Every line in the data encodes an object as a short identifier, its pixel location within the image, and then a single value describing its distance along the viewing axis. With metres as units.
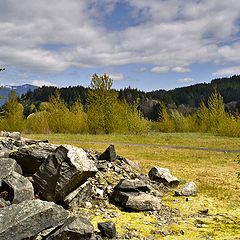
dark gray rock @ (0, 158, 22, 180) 10.66
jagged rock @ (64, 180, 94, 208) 10.75
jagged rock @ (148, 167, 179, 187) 14.05
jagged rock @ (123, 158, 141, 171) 15.73
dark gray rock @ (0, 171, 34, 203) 9.91
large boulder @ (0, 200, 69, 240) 7.30
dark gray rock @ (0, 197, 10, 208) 9.29
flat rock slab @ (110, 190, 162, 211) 10.88
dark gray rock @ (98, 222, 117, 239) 8.55
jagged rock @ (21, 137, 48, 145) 17.86
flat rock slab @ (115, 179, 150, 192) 11.70
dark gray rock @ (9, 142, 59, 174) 12.33
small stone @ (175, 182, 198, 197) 12.96
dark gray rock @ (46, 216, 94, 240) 7.71
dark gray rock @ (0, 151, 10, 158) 13.15
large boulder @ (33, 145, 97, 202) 10.51
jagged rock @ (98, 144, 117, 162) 15.03
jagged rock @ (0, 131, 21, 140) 22.26
